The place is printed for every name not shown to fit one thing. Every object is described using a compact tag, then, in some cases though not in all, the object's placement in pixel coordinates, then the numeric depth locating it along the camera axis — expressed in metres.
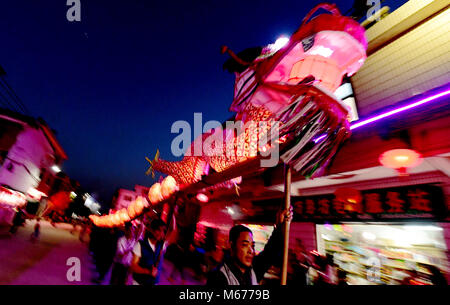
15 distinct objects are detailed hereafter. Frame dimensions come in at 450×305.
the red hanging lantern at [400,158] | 4.09
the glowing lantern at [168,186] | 7.91
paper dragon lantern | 2.97
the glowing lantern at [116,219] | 17.06
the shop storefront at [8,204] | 19.20
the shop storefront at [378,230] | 4.83
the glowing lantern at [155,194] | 9.06
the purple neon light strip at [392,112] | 3.59
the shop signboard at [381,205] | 4.71
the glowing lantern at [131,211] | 13.52
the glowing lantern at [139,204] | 11.82
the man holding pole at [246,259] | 2.78
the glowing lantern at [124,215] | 15.23
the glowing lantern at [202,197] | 10.81
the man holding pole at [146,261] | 5.47
